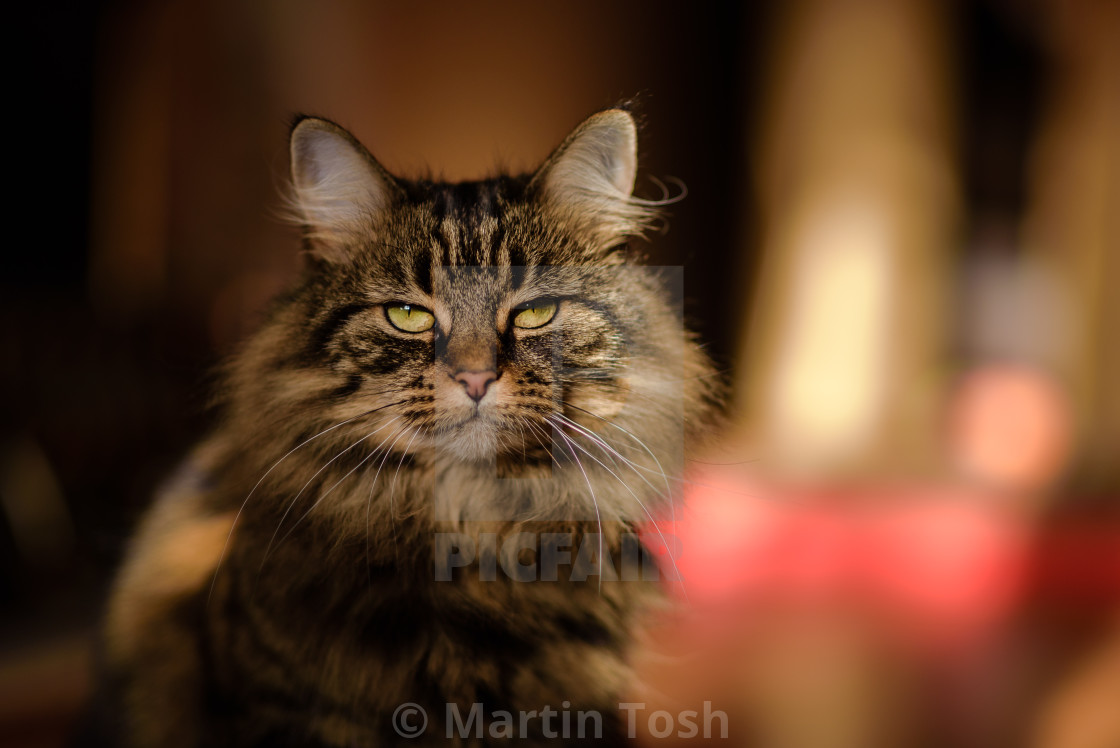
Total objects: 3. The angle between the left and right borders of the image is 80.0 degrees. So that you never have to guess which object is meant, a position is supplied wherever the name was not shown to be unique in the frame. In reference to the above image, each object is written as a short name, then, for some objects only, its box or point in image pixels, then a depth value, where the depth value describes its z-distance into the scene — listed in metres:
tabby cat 0.55
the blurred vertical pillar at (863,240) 2.21
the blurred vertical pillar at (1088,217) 2.10
